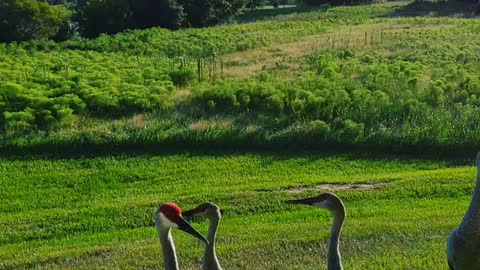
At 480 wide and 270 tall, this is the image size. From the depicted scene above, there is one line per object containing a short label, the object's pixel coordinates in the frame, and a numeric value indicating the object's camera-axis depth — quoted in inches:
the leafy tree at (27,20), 1573.6
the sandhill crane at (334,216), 271.4
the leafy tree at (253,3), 2813.0
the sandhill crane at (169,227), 250.5
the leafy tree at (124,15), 1755.7
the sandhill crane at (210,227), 283.0
